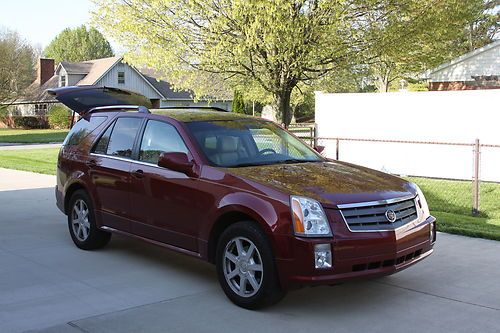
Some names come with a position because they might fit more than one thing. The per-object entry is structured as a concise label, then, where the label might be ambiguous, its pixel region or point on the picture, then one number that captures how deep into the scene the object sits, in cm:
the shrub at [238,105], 3584
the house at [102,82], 5481
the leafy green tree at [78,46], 8719
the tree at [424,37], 1440
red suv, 475
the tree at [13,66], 5262
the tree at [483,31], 3406
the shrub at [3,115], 5571
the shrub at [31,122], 5316
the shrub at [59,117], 5034
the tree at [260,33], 1312
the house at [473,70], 1973
